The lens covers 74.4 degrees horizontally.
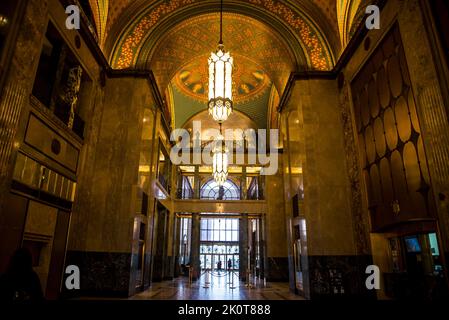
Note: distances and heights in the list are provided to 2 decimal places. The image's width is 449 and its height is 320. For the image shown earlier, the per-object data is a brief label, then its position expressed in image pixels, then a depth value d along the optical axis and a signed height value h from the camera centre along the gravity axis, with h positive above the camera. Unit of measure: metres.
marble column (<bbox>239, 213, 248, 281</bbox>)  14.45 +0.53
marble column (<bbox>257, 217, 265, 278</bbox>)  13.98 +0.20
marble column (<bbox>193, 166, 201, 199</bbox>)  15.98 +3.52
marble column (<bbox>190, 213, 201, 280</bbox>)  14.31 +0.38
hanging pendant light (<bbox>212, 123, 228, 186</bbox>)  10.18 +2.89
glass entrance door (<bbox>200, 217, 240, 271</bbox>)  24.06 +0.73
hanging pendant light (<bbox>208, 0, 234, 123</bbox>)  5.69 +3.18
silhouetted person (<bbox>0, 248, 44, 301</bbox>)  2.30 -0.22
